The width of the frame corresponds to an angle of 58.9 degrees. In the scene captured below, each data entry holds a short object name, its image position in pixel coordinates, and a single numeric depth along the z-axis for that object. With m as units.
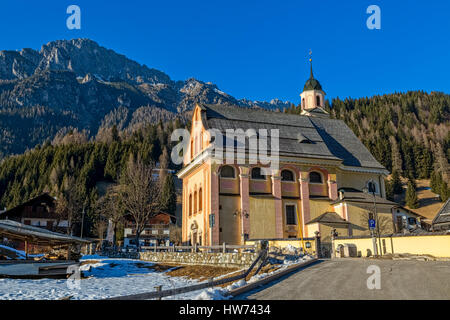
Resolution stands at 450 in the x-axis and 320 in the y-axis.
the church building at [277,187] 37.03
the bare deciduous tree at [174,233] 76.06
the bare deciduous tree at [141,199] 50.62
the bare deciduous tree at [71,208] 72.41
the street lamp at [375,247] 25.57
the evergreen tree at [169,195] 92.38
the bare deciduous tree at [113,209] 65.38
